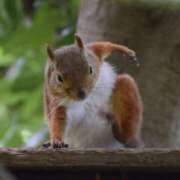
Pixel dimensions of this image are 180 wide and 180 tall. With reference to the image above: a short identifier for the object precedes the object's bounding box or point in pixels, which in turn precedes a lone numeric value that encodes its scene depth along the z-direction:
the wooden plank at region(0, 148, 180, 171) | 3.56
